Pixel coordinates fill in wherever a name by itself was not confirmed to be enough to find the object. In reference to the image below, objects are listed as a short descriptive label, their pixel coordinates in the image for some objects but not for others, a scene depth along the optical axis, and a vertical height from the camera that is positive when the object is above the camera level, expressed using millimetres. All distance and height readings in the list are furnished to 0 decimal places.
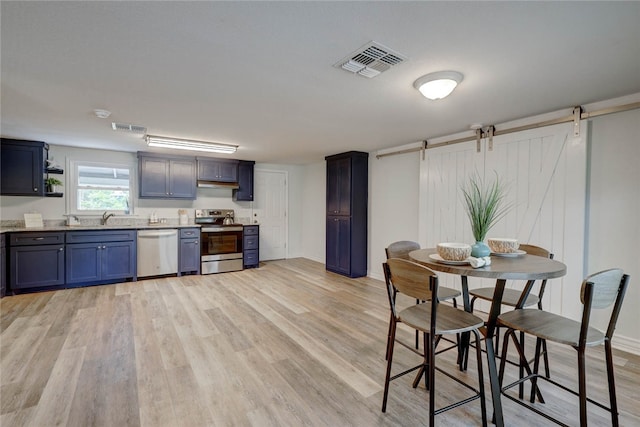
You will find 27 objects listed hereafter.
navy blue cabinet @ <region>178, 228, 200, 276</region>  5270 -793
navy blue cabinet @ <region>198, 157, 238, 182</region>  5793 +769
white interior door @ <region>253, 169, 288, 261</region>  6824 -61
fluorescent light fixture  4262 +969
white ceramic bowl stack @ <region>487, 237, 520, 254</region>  2148 -251
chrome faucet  5121 -186
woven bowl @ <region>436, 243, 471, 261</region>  1822 -254
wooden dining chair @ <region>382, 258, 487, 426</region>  1578 -648
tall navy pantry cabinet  5293 -36
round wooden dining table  1568 -330
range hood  5794 +467
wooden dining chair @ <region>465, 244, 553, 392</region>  2016 -649
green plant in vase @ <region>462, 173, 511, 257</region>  1907 -75
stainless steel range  5453 -711
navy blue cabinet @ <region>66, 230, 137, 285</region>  4465 -788
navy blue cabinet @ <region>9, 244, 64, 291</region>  4121 -873
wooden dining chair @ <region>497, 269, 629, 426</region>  1448 -643
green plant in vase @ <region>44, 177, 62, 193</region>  4712 +346
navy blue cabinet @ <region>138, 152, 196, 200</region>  5270 +567
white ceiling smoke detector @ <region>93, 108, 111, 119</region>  3014 +971
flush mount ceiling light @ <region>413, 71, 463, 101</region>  2152 +953
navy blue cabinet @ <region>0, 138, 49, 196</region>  4344 +567
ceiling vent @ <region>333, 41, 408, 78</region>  1848 +999
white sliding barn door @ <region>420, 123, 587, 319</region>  2875 +209
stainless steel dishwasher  4969 -773
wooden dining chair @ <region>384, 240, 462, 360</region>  2324 -372
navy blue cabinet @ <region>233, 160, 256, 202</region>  6273 +554
